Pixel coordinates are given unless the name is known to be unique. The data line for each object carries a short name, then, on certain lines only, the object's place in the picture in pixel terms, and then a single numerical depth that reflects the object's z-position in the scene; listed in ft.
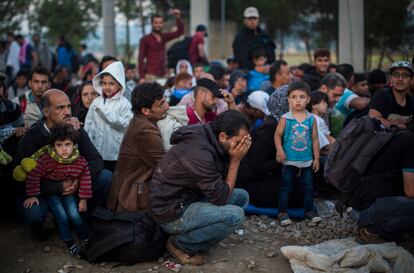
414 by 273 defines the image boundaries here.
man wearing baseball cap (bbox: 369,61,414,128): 19.90
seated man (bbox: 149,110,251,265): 15.01
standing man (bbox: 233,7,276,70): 32.71
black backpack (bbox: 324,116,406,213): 15.99
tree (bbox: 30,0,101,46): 81.56
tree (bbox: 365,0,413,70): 34.14
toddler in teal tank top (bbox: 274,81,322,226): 19.26
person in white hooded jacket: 20.31
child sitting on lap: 16.67
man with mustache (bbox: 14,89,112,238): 17.58
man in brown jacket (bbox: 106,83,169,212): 16.30
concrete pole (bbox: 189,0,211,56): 51.03
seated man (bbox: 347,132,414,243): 15.62
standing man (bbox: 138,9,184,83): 35.55
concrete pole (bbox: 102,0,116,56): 47.80
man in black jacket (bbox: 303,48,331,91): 27.84
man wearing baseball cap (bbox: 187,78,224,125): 20.17
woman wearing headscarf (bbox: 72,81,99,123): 21.85
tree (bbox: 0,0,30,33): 75.77
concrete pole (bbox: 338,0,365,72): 39.70
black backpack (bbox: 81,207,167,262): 15.66
